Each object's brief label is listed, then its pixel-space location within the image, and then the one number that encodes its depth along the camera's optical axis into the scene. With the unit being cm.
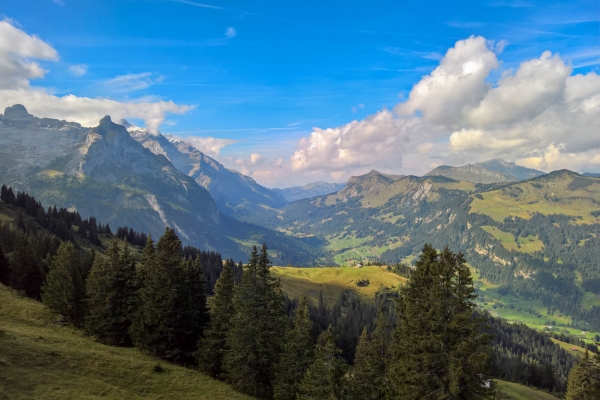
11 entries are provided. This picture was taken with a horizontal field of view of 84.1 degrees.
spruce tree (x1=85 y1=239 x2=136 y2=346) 4950
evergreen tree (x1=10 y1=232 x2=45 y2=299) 6800
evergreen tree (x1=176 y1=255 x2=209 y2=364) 4941
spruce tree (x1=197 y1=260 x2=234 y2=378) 4666
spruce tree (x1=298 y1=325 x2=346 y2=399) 3256
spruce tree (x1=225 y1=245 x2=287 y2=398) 4288
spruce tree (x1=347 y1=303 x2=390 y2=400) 3766
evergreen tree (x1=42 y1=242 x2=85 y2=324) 5475
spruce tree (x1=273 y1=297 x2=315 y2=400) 3988
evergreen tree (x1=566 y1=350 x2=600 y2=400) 4104
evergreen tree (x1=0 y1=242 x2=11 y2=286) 7090
